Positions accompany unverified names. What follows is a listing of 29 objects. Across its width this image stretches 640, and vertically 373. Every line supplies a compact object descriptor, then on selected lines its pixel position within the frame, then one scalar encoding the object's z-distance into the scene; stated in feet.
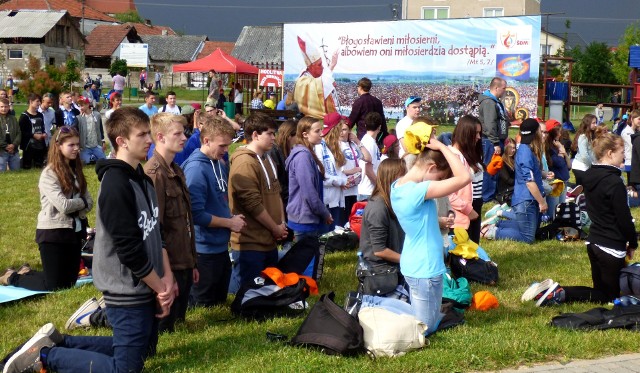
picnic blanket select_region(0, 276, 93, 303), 24.91
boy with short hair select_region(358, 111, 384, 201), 36.29
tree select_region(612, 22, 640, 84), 186.60
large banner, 88.28
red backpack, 31.71
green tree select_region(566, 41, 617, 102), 193.06
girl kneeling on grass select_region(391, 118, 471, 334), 18.72
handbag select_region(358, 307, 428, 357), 18.92
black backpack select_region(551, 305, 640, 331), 21.25
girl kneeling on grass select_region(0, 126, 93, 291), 25.09
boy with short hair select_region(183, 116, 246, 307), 22.02
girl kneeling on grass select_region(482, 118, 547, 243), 33.65
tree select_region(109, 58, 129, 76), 219.41
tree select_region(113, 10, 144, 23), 477.77
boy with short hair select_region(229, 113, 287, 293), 23.75
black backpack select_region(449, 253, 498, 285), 27.30
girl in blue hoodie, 27.12
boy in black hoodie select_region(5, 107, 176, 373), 15.57
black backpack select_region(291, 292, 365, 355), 18.86
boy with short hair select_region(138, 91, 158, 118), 54.49
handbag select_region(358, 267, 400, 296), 21.77
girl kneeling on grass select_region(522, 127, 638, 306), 23.84
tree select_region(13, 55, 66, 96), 121.80
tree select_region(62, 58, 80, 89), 147.99
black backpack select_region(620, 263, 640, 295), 23.82
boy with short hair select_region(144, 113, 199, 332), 19.52
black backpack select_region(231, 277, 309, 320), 22.56
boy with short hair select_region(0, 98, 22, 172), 56.90
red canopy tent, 114.83
